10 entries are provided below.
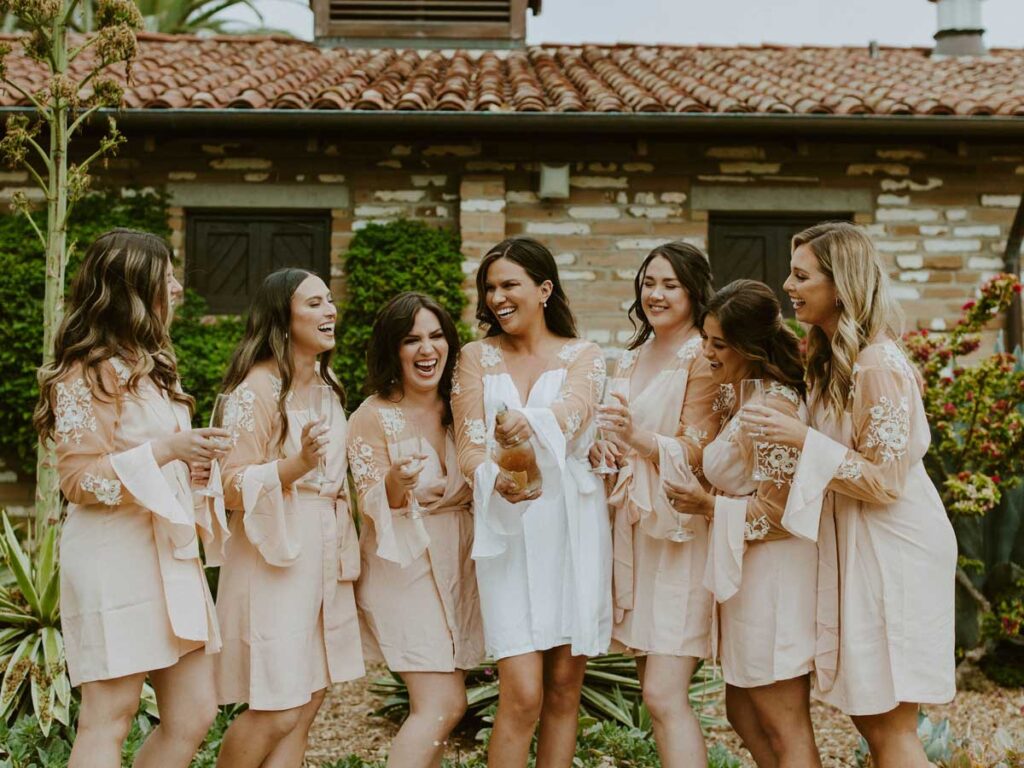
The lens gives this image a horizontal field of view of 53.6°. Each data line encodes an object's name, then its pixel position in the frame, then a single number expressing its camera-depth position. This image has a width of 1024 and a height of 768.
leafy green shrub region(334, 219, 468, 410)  8.59
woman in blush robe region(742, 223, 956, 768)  3.09
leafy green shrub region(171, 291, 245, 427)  8.45
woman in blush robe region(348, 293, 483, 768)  3.57
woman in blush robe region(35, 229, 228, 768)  3.11
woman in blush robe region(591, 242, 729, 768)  3.43
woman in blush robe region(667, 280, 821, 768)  3.28
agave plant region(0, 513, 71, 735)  4.52
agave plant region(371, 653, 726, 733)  5.01
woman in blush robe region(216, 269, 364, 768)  3.46
